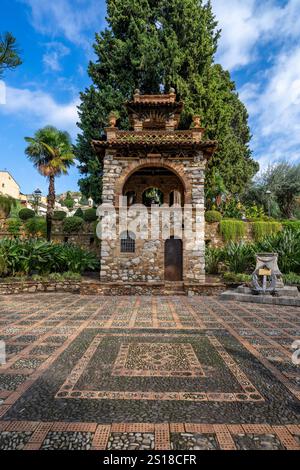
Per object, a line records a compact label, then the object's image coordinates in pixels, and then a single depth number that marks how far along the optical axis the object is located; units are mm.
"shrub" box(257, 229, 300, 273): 12766
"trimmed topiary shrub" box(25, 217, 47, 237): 19333
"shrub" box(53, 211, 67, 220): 19312
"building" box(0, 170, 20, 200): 40469
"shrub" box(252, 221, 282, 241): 18156
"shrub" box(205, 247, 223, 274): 15438
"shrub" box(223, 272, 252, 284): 11797
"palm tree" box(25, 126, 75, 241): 17797
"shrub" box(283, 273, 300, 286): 11227
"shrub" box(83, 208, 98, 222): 18598
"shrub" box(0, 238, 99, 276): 12031
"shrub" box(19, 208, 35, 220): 21000
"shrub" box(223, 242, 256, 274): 13844
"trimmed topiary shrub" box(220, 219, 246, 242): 17672
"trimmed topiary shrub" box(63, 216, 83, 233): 18422
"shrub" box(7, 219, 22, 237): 19038
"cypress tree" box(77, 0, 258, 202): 17516
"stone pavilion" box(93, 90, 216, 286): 12289
